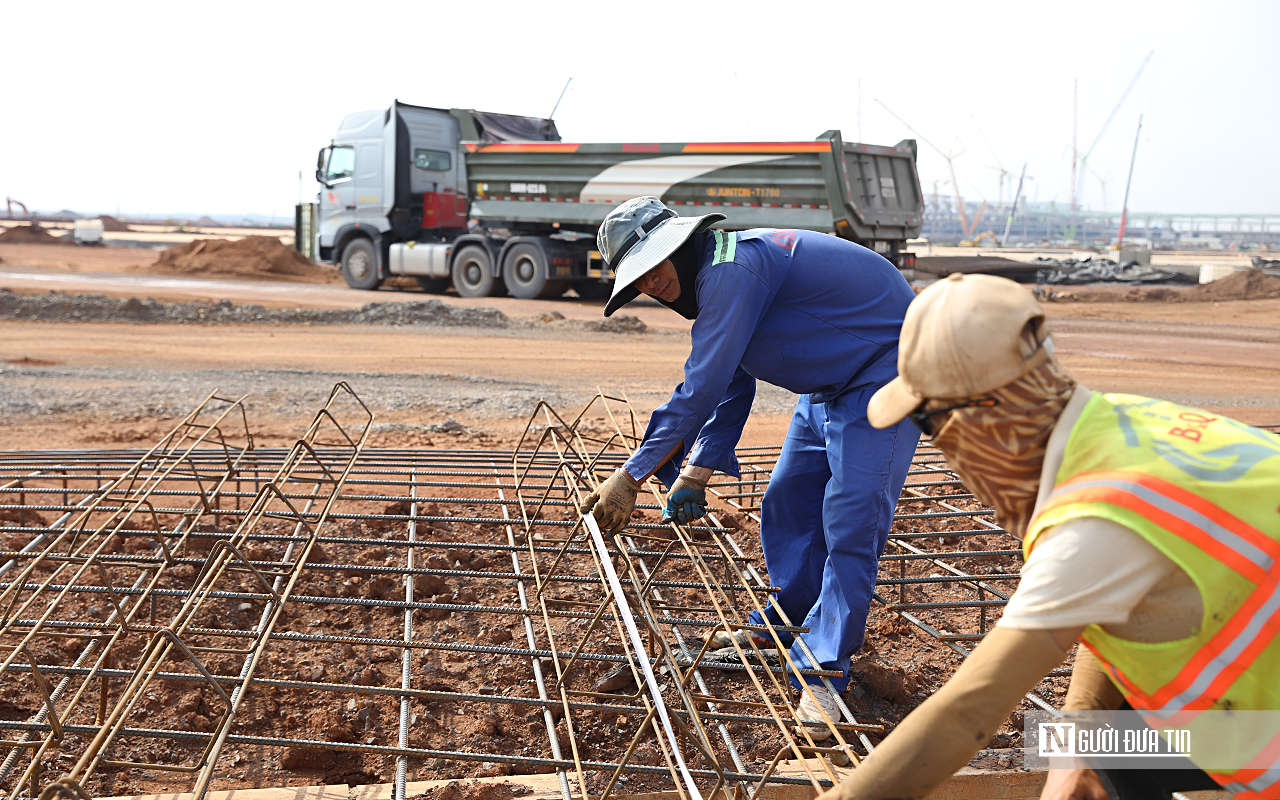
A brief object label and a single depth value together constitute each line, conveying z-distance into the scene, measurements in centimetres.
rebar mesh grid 263
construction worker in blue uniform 292
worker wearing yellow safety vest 126
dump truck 1370
